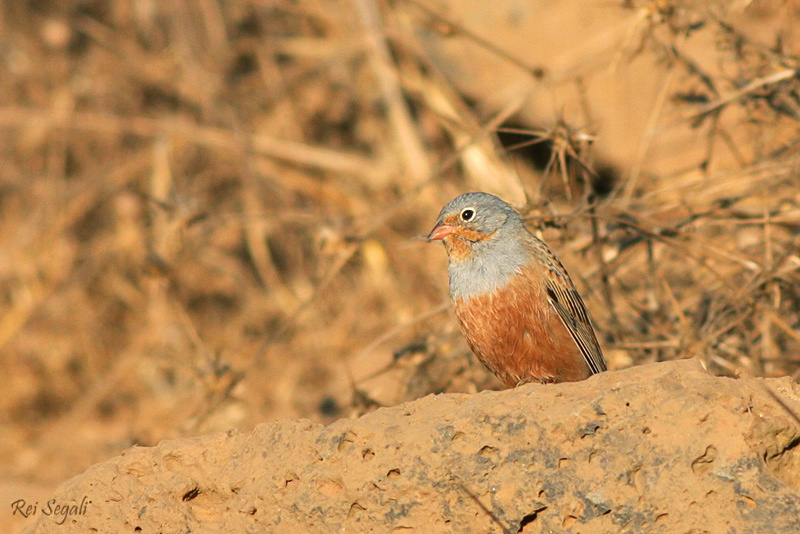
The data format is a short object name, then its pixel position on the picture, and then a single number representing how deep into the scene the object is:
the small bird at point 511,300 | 9.20
